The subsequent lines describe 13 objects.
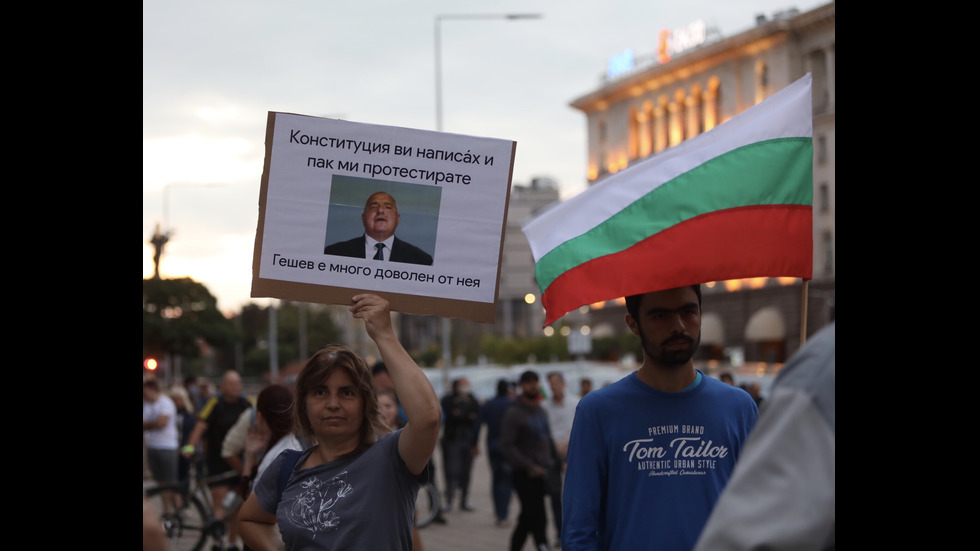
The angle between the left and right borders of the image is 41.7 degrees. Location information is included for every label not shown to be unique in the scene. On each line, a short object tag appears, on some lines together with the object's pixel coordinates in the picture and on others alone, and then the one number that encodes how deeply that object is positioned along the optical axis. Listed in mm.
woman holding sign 3994
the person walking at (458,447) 18828
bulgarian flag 4281
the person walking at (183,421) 19783
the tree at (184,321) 48719
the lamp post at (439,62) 35403
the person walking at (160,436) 17156
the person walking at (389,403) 11219
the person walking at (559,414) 14367
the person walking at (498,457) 16453
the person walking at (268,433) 6312
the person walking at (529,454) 12500
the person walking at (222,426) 13070
